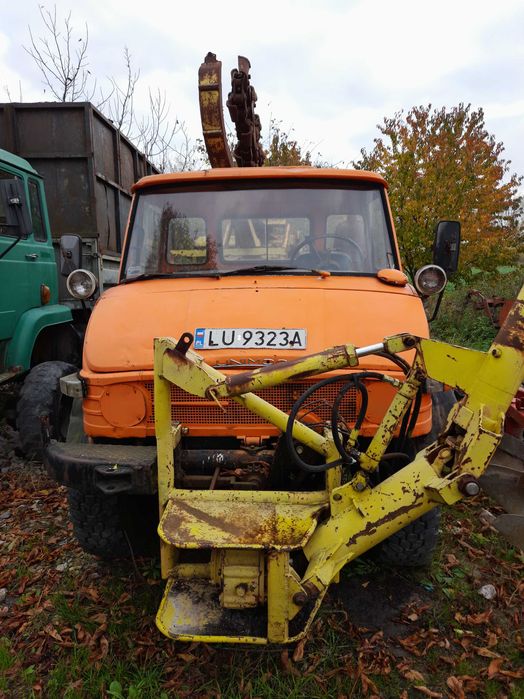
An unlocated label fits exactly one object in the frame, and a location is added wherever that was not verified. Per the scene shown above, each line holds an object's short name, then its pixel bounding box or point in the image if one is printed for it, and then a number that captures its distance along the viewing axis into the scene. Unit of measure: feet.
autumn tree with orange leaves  33.17
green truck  14.73
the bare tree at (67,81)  44.96
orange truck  8.59
